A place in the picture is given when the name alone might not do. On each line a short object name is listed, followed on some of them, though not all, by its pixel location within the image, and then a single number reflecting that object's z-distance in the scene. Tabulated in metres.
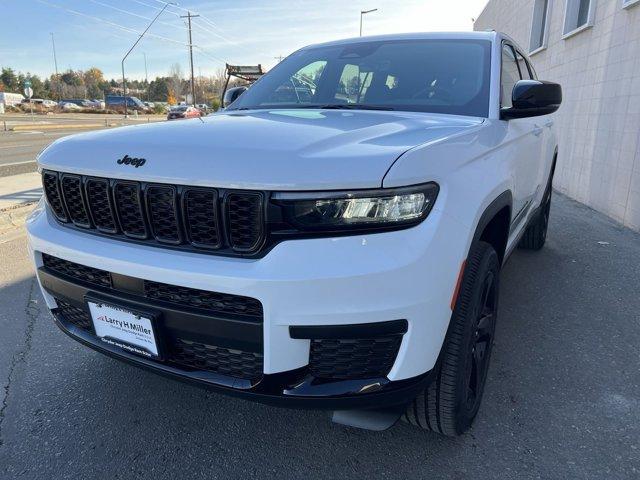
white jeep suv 1.50
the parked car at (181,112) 32.58
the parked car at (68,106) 62.42
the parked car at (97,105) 63.28
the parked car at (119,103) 56.59
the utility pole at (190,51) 54.80
